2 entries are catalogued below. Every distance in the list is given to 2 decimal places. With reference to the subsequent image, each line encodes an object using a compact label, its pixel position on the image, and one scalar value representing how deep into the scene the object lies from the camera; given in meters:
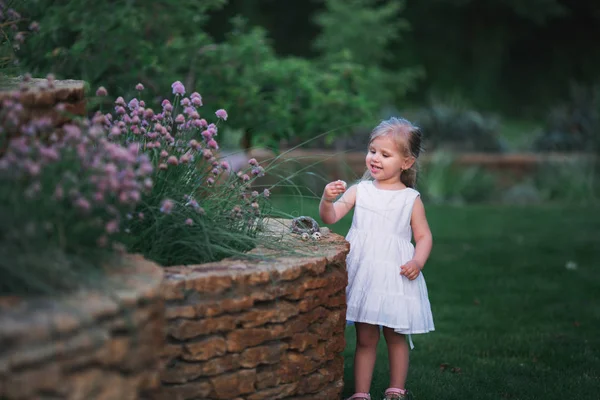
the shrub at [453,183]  10.80
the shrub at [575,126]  11.62
